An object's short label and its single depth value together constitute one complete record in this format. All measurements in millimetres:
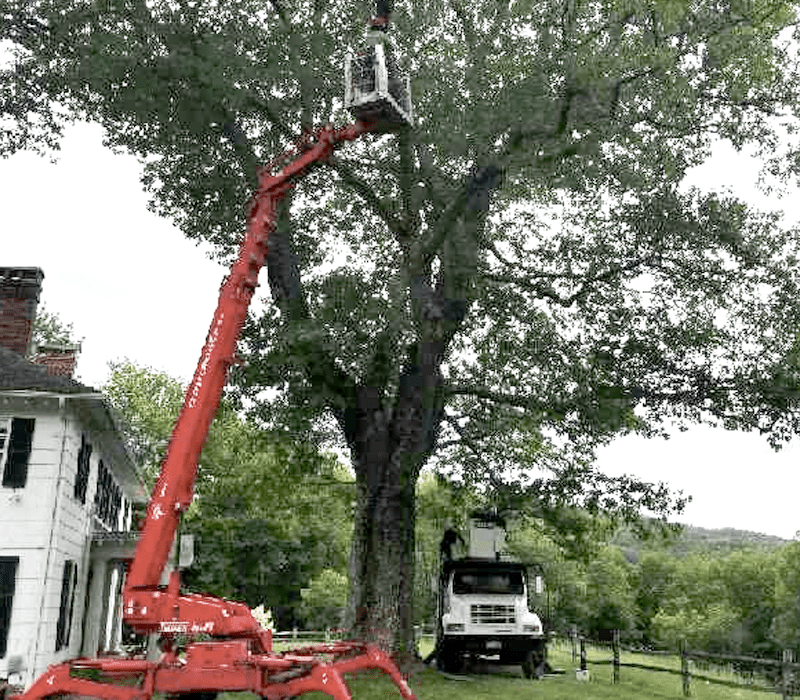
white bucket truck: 18641
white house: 15406
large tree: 14656
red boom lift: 8828
